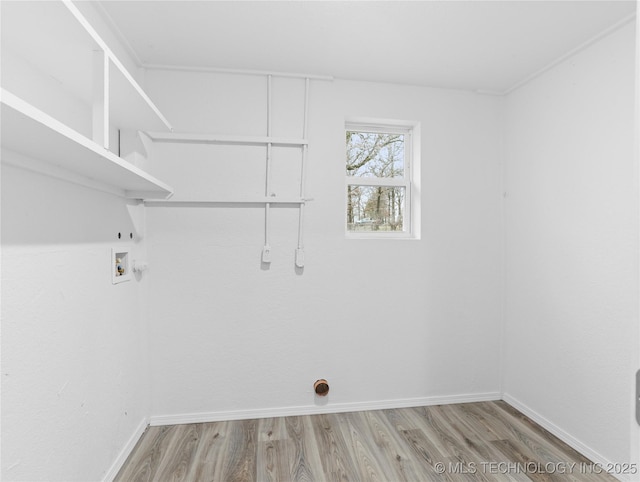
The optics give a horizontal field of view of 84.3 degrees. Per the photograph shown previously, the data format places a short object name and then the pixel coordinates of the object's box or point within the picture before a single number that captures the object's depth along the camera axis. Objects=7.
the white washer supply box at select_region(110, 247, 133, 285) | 1.78
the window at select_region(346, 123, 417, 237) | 2.59
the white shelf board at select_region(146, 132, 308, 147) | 2.20
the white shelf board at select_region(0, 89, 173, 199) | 0.78
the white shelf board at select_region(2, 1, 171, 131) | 0.98
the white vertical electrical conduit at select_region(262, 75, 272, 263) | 2.29
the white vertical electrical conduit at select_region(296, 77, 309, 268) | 2.33
